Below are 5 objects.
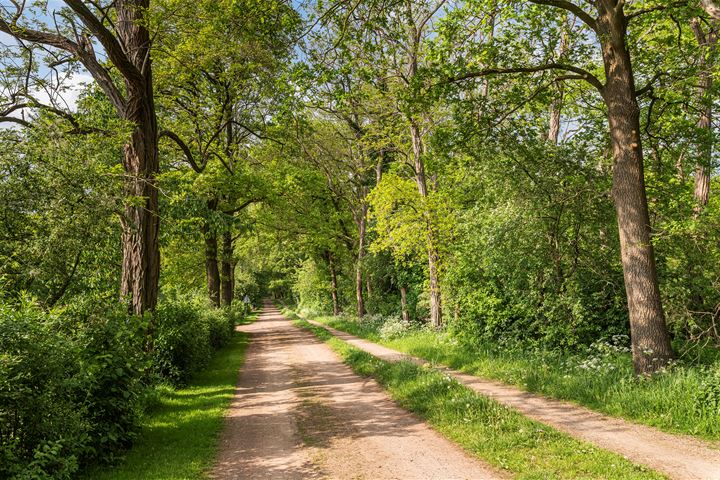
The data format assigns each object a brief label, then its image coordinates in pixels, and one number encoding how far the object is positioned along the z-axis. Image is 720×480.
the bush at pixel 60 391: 4.79
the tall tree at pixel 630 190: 8.18
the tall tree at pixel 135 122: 9.29
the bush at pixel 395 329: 19.03
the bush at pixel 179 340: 11.64
